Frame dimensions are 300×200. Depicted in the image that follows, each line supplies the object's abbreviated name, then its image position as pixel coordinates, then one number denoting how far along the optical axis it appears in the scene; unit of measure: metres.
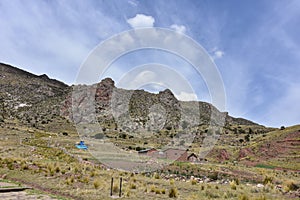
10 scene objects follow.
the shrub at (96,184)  16.58
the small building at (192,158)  53.03
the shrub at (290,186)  19.97
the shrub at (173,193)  15.49
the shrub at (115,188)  15.79
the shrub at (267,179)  26.33
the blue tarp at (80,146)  51.06
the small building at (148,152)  52.97
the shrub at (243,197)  14.75
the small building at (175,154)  52.74
